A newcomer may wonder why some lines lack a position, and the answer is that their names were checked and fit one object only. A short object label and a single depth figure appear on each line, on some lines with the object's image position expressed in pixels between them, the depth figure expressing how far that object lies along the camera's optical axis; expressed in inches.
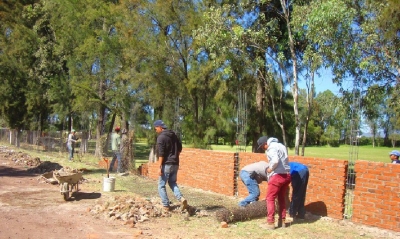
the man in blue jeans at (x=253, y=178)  309.7
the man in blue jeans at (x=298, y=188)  294.5
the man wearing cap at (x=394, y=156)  355.8
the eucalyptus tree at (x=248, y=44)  510.3
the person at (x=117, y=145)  571.1
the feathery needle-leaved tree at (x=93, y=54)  832.3
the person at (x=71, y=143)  809.3
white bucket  422.6
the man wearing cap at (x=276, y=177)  264.2
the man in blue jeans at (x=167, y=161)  311.4
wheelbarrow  360.5
